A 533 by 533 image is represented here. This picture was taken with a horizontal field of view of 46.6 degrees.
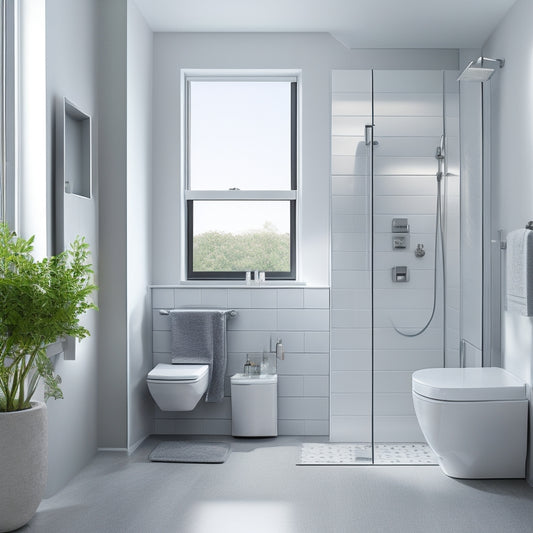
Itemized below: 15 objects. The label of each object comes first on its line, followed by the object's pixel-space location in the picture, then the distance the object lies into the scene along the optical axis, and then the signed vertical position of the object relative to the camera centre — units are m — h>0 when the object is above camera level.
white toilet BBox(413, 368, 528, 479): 3.18 -0.84
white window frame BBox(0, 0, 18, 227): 2.78 +0.66
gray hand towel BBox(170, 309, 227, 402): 4.08 -0.53
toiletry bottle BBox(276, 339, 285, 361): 4.09 -0.60
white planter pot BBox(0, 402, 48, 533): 2.44 -0.82
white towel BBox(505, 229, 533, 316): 3.12 -0.06
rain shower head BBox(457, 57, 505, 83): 3.45 +1.06
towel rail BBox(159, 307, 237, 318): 4.12 -0.34
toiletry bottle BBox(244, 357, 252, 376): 4.12 -0.72
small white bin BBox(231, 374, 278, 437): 4.02 -0.95
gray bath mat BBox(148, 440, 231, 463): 3.62 -1.16
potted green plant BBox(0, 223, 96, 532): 2.41 -0.34
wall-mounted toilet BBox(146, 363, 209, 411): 3.76 -0.77
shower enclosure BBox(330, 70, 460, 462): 3.57 +0.18
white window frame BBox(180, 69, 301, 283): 4.36 +0.50
